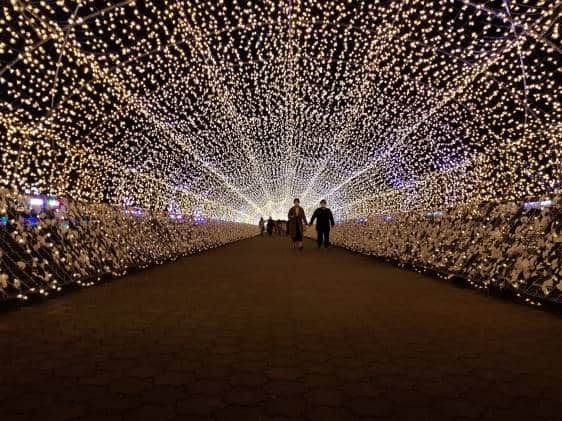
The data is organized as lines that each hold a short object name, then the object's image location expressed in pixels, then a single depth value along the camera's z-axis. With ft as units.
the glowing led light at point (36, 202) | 18.01
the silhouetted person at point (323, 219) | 48.62
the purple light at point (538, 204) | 16.19
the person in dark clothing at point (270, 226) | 138.81
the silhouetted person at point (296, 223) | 49.44
